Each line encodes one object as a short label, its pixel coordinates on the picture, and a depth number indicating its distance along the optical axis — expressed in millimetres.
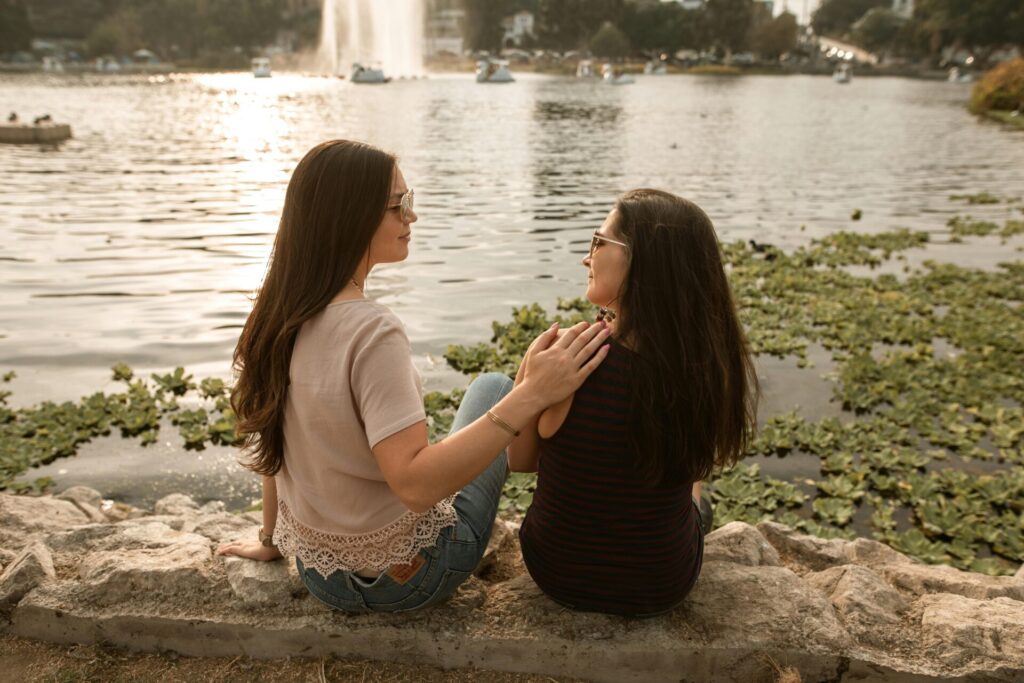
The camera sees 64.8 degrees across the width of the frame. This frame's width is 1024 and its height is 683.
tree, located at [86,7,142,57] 132625
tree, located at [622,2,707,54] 155000
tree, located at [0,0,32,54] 115562
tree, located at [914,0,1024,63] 109781
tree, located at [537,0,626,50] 152625
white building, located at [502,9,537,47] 180250
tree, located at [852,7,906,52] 143875
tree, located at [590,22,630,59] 146125
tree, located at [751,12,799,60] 147250
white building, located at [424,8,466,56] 161000
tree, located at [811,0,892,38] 176375
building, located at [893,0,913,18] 175000
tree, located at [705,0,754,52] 146125
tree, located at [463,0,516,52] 164125
